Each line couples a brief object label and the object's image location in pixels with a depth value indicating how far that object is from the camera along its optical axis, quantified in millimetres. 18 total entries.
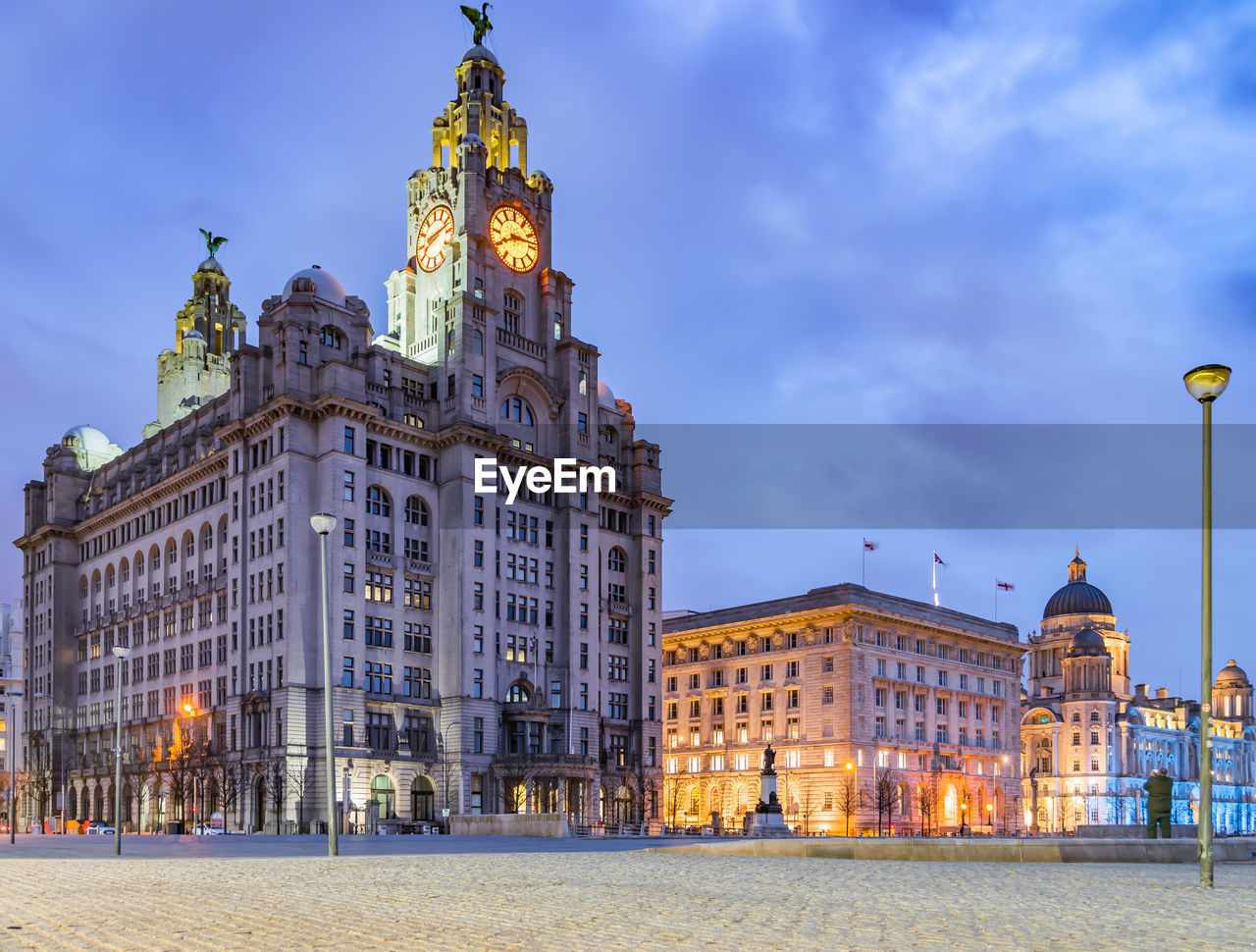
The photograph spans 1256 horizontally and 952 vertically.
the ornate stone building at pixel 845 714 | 122312
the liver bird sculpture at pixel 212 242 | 145000
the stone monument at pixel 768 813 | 61969
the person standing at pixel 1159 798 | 32688
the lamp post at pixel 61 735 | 118812
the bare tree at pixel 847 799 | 116438
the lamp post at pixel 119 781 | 37688
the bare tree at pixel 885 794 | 118125
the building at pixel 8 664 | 169500
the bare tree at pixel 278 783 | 86062
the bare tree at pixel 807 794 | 121562
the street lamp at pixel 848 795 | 116312
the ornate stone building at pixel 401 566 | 90875
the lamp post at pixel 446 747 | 93312
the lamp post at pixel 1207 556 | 21828
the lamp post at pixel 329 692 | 31797
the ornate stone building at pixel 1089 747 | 176875
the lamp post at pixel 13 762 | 54181
